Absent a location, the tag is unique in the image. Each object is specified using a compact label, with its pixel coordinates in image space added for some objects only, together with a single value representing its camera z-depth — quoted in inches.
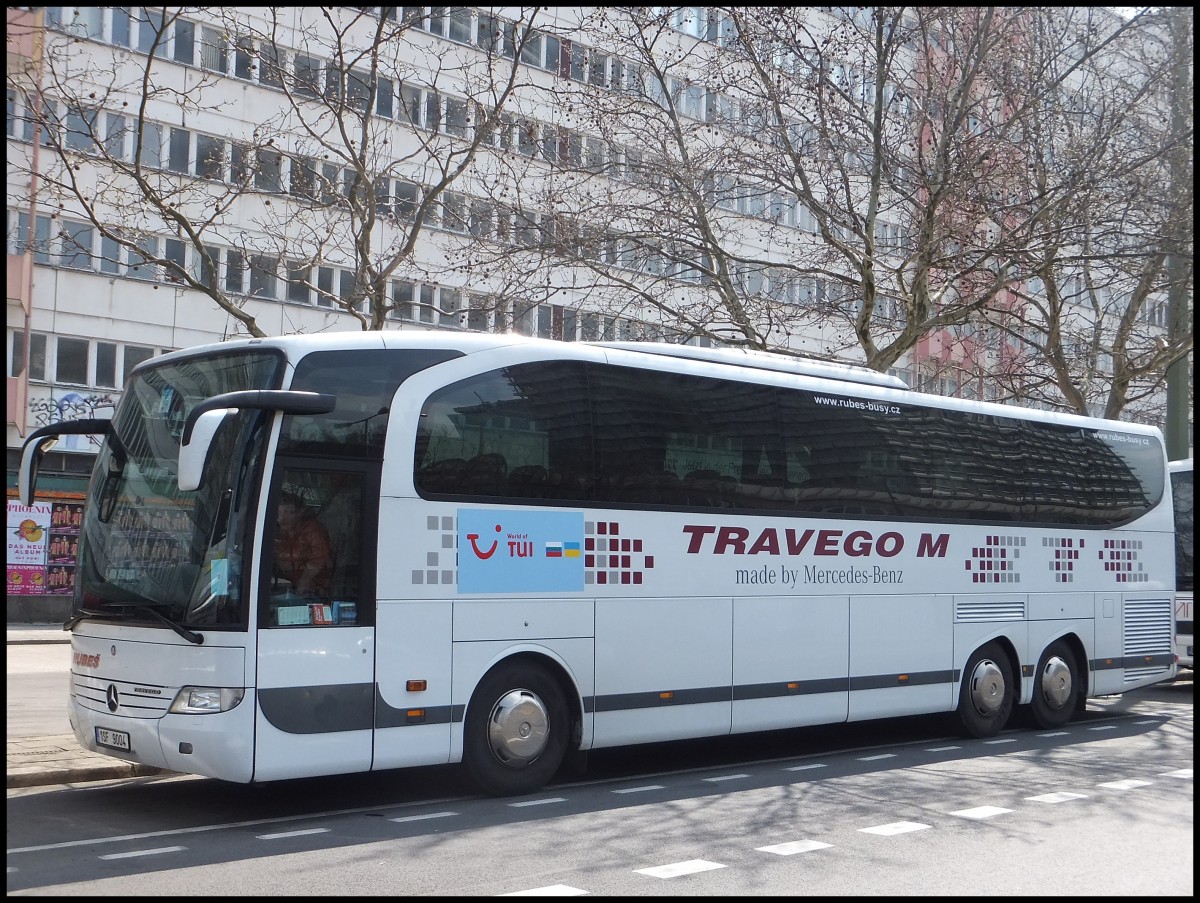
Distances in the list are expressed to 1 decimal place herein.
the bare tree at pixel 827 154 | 752.3
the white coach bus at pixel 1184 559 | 812.6
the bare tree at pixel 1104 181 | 783.7
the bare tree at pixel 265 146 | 546.3
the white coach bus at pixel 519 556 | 364.2
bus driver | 368.2
